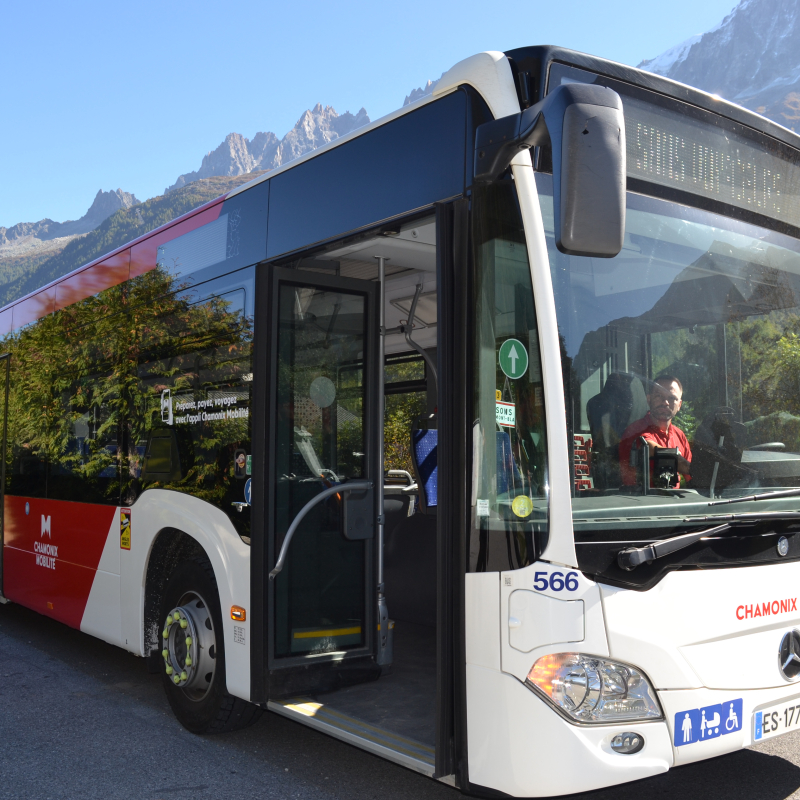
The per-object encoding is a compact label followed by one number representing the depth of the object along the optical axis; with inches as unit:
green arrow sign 125.7
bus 120.3
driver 126.7
